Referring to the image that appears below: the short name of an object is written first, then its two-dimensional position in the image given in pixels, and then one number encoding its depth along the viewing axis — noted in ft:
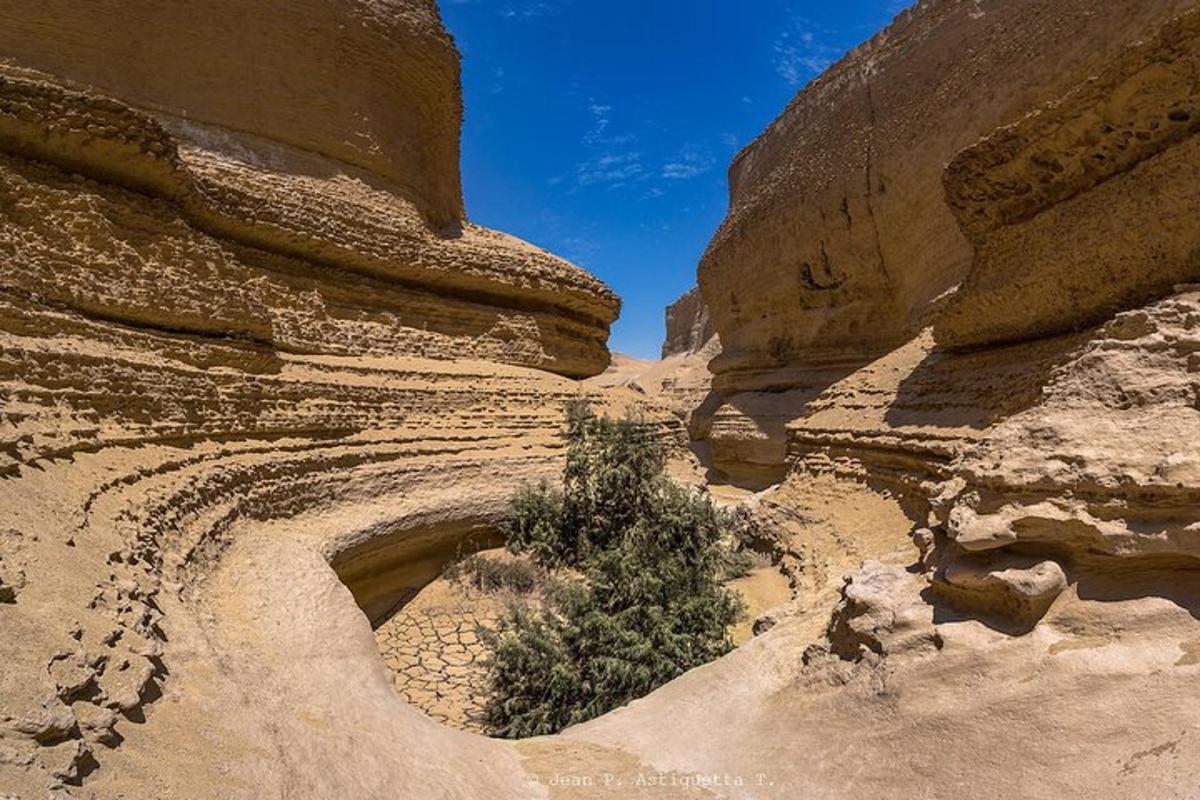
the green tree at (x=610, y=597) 15.64
